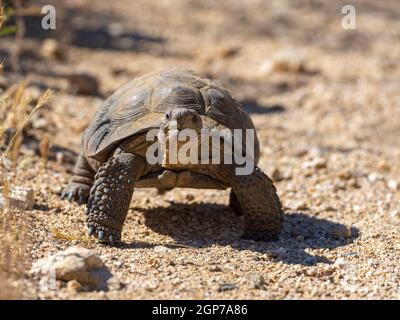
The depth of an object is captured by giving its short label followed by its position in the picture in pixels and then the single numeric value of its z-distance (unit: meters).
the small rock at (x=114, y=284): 6.20
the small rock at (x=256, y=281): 6.55
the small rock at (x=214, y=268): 6.94
